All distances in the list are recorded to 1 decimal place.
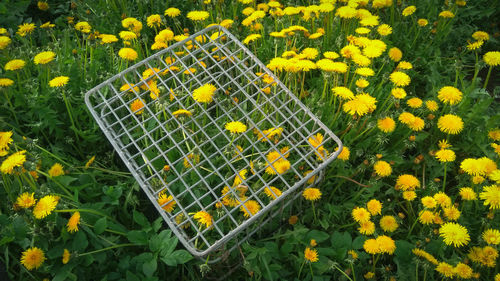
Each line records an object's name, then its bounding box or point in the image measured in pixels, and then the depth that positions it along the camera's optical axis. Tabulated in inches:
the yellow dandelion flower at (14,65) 25.4
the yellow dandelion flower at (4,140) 20.4
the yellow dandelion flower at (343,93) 23.6
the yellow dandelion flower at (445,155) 23.6
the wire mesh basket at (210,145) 20.3
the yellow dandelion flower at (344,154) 23.6
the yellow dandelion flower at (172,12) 30.9
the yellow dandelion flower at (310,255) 20.7
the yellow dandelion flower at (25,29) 29.9
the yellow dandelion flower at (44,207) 18.9
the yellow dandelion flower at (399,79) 25.5
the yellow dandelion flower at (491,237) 20.6
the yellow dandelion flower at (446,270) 19.3
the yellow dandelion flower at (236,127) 21.4
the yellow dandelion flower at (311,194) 22.0
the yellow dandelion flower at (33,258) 18.8
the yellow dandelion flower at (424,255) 20.1
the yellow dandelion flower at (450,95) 25.9
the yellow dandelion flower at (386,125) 24.4
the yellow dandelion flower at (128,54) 26.4
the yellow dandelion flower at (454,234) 20.3
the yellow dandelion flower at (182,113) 21.9
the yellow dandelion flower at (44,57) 24.8
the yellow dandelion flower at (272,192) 20.3
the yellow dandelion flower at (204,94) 23.0
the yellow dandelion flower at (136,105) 24.5
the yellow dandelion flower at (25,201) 19.5
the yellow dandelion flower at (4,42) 27.5
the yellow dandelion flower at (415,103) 26.4
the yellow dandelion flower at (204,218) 19.0
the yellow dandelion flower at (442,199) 21.7
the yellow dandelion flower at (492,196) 20.9
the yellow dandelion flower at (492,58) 26.7
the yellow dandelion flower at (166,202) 20.0
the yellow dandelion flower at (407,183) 23.2
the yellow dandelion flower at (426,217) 22.2
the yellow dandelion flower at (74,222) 18.9
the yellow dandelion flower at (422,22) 32.1
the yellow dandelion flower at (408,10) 31.8
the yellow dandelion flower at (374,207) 22.5
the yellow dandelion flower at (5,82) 24.7
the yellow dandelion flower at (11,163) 19.2
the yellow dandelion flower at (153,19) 30.2
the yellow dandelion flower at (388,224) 22.4
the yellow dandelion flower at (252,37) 26.3
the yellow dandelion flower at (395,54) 29.5
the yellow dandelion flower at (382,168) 23.7
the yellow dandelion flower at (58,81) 23.8
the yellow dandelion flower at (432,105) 26.3
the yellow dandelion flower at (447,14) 31.7
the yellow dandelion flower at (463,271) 19.2
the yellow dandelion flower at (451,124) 24.9
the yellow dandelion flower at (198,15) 30.0
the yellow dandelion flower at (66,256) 19.1
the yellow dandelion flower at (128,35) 27.7
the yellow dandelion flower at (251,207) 20.3
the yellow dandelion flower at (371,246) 20.7
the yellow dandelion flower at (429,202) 21.8
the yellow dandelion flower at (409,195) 22.9
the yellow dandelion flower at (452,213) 21.6
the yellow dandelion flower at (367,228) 21.9
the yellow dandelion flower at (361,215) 22.2
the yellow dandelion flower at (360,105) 23.4
